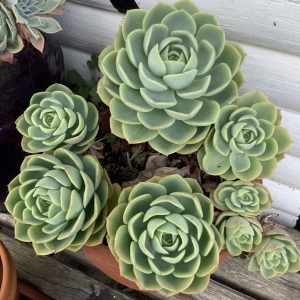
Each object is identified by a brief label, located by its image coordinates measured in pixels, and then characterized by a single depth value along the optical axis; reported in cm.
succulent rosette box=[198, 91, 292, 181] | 50
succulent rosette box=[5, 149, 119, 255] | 48
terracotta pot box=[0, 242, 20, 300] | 69
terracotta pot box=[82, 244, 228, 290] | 58
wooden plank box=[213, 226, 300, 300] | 79
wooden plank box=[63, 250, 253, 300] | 78
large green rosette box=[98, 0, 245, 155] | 46
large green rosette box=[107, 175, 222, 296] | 45
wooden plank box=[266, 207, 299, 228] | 102
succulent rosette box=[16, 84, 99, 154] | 54
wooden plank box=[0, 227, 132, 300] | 78
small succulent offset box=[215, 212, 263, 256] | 53
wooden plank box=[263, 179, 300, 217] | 96
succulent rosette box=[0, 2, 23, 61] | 53
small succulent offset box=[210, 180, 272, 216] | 53
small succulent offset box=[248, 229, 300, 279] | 56
